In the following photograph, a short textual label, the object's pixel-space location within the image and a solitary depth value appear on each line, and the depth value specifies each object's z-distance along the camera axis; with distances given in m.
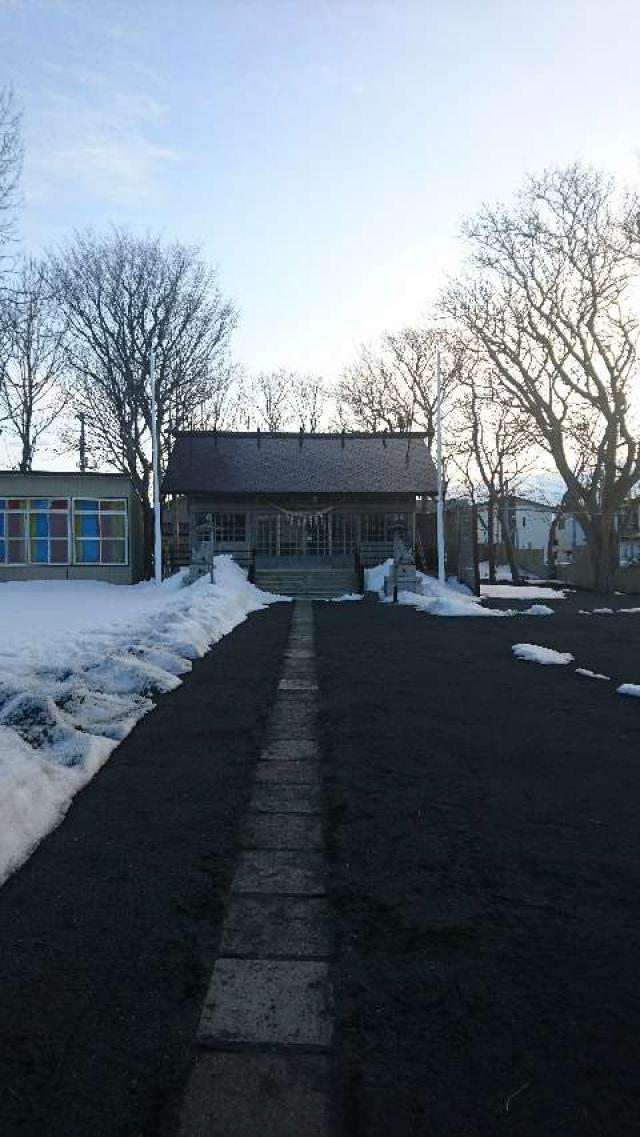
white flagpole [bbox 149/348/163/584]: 24.44
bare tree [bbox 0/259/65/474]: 32.91
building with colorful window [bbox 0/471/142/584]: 26.89
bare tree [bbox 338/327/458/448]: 44.25
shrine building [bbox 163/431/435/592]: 28.55
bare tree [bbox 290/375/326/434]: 52.50
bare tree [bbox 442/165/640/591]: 26.22
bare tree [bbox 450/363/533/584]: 42.69
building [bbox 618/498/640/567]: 46.63
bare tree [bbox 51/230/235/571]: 30.55
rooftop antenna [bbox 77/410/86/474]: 36.11
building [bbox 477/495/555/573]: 70.50
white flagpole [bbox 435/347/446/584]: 22.91
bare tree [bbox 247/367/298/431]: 52.00
